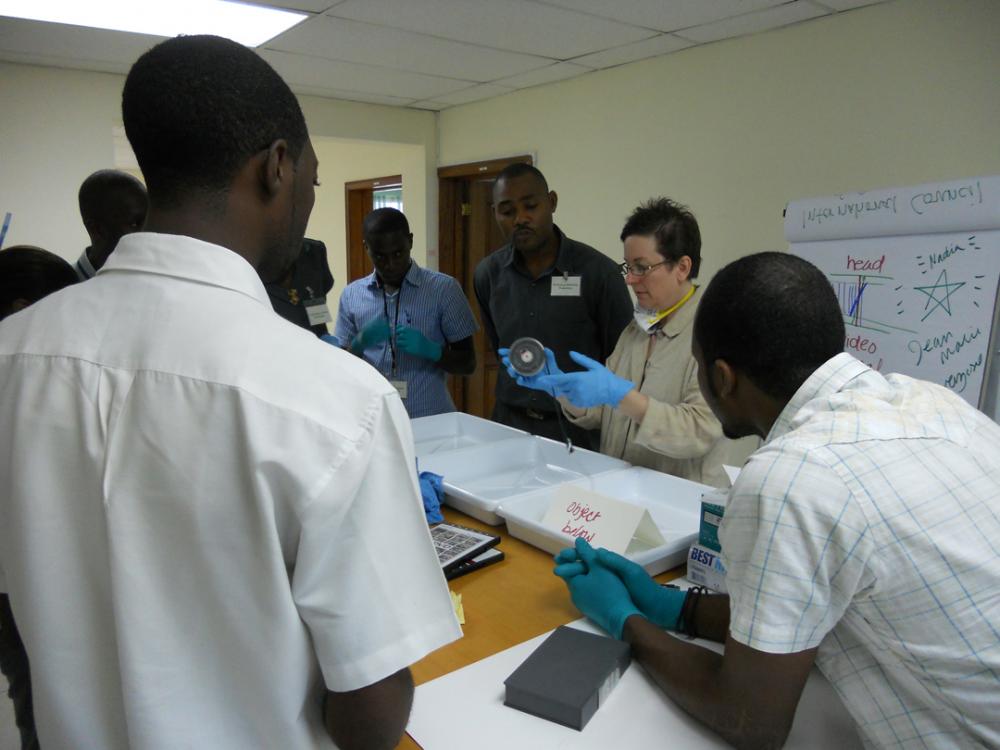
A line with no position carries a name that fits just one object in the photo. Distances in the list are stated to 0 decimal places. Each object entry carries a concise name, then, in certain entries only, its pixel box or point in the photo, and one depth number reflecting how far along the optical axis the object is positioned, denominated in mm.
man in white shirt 567
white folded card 1325
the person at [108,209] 1917
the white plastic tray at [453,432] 2248
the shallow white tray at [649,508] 1325
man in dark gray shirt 2572
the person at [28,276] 1501
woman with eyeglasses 1708
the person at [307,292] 2549
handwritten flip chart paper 2213
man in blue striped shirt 2678
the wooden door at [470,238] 4797
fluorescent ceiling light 2629
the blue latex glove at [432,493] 1537
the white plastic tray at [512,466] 1790
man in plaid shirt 769
